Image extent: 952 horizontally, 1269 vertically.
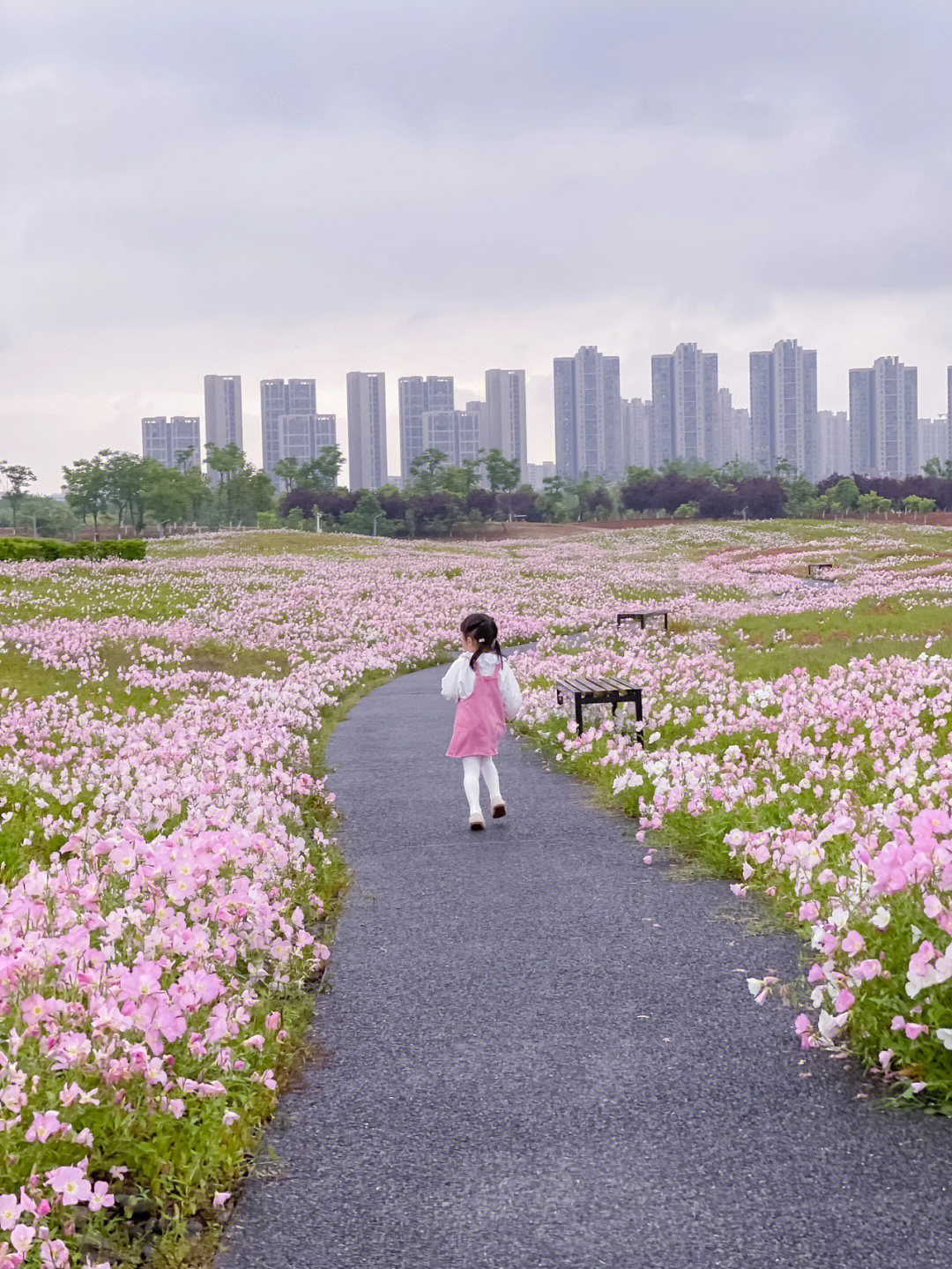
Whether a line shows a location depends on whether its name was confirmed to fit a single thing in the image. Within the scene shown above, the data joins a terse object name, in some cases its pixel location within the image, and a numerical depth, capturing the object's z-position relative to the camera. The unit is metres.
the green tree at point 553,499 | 128.50
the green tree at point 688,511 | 114.25
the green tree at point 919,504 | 113.00
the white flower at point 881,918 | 4.49
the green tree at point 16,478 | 114.88
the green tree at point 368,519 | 111.69
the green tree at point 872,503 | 114.69
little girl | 8.97
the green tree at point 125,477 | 95.44
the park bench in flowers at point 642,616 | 23.09
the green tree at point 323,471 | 122.25
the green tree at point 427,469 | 122.75
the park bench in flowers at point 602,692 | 11.82
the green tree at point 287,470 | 124.31
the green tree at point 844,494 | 113.81
